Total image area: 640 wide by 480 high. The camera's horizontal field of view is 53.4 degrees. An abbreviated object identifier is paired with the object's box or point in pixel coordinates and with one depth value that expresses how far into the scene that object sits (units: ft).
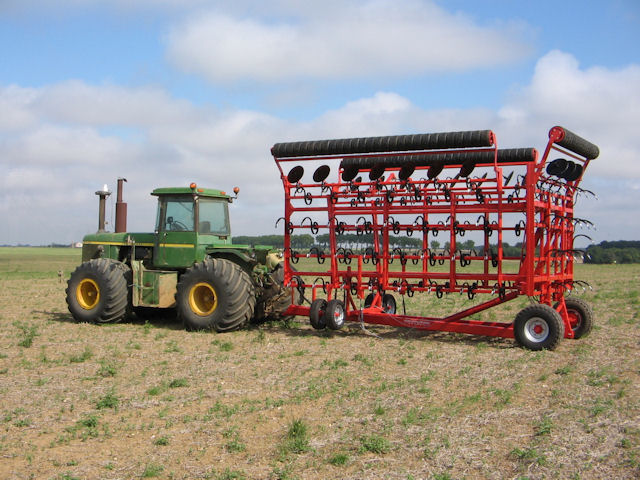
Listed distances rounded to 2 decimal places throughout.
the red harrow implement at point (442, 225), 32.27
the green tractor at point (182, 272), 38.40
